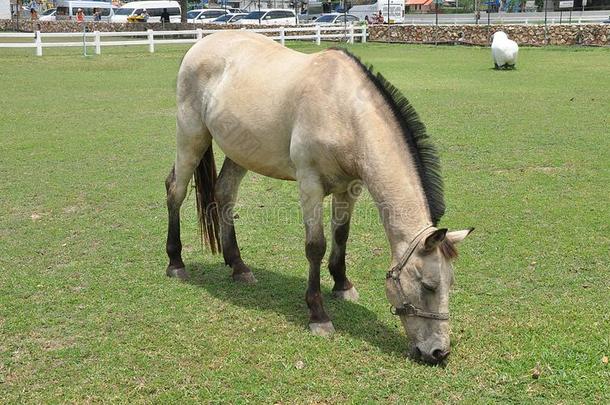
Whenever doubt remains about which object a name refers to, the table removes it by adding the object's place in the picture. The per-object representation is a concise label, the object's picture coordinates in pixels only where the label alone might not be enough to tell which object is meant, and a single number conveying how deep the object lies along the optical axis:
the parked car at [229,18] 42.15
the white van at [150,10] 49.64
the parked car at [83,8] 55.42
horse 3.80
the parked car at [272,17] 41.72
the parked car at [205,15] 47.22
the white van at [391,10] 46.94
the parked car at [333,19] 41.34
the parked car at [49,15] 54.12
